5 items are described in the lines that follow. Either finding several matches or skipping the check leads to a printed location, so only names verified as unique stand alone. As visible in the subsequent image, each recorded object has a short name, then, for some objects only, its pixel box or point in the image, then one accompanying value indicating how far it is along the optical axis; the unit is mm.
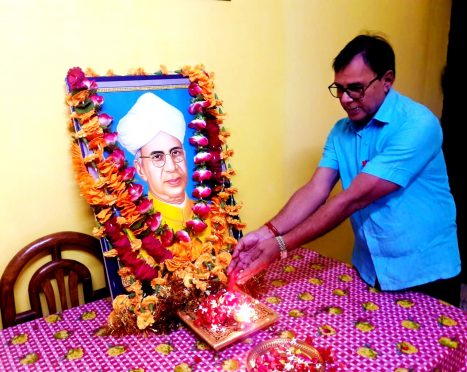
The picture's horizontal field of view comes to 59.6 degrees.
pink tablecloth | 1081
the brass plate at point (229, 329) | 1126
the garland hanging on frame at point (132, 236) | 1280
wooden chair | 1344
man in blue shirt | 1393
